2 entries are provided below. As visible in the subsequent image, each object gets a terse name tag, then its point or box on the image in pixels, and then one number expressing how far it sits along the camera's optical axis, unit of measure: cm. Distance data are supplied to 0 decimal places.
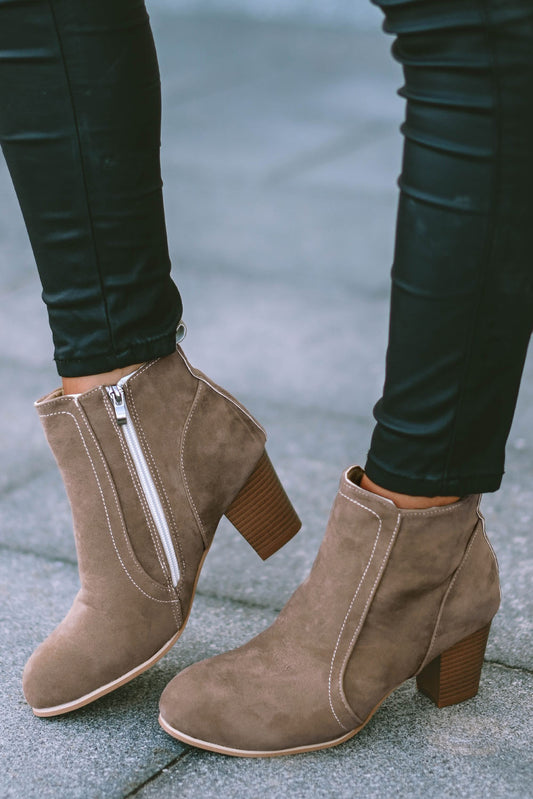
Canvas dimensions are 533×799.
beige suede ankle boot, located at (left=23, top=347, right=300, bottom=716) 143
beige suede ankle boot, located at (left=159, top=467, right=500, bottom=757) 138
